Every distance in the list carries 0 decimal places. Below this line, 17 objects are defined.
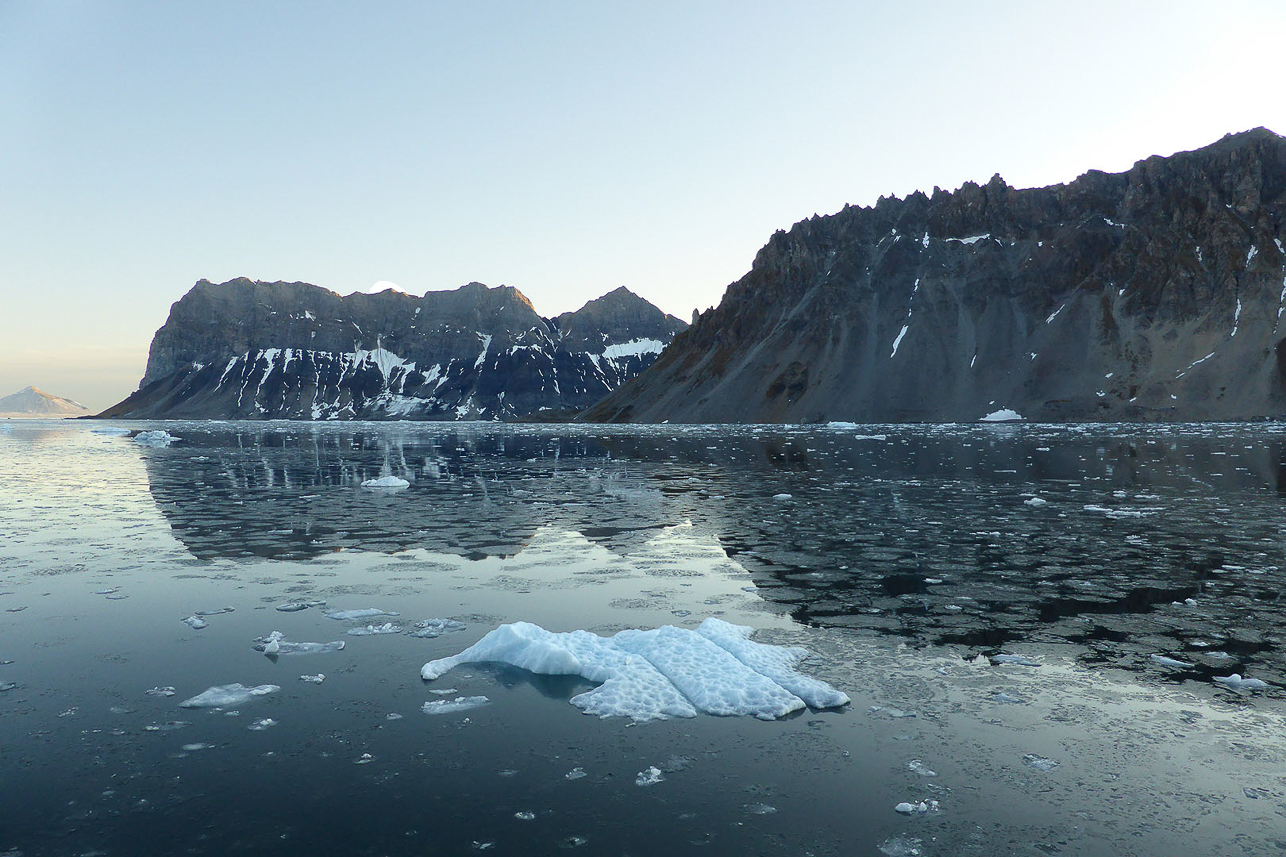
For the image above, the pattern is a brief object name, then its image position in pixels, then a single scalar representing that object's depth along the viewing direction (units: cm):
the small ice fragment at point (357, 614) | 1215
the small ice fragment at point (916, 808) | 617
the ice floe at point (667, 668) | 853
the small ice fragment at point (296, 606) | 1259
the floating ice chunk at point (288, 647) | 1038
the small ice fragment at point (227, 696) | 850
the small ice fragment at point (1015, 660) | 977
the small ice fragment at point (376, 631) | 1128
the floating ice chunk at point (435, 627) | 1128
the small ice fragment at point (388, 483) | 3294
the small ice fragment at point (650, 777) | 665
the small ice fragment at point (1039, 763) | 692
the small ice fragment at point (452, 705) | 835
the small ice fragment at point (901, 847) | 560
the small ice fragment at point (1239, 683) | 876
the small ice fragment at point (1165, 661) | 960
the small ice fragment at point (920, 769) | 680
